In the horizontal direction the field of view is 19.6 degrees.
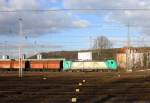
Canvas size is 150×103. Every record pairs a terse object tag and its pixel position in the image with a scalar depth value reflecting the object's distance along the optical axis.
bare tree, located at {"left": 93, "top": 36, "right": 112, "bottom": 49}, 180.25
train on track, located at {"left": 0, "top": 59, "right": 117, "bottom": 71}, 108.00
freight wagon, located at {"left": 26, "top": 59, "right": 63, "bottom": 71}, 110.75
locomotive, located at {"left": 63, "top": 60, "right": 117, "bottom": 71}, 107.44
